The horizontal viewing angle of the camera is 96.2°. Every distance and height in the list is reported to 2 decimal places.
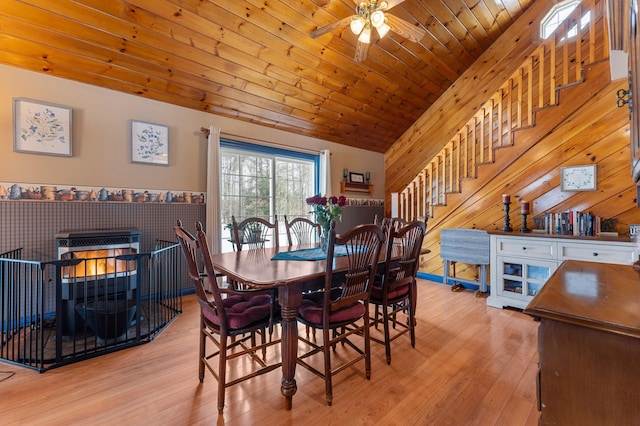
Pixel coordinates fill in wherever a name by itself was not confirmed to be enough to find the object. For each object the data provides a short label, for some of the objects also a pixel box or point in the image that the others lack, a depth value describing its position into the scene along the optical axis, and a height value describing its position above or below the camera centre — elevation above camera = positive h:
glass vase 2.45 -0.21
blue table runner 2.23 -0.32
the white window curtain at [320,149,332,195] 5.01 +0.77
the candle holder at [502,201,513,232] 3.42 -0.07
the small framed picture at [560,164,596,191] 3.08 +0.41
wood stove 2.41 -0.61
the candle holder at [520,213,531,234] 3.29 -0.10
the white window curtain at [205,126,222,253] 3.67 +0.35
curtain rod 3.72 +1.09
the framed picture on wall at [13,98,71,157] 2.63 +0.84
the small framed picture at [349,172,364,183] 5.56 +0.74
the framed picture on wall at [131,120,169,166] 3.23 +0.84
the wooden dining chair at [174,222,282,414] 1.63 -0.61
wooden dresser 0.68 -0.36
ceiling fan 2.33 +1.65
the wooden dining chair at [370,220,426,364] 2.15 -0.52
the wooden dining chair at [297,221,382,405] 1.72 -0.53
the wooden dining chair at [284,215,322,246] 3.24 -0.18
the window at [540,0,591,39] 4.21 +2.99
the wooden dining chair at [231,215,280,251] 2.93 -0.17
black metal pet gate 2.16 -0.84
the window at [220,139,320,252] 4.04 +0.53
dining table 1.59 -0.37
